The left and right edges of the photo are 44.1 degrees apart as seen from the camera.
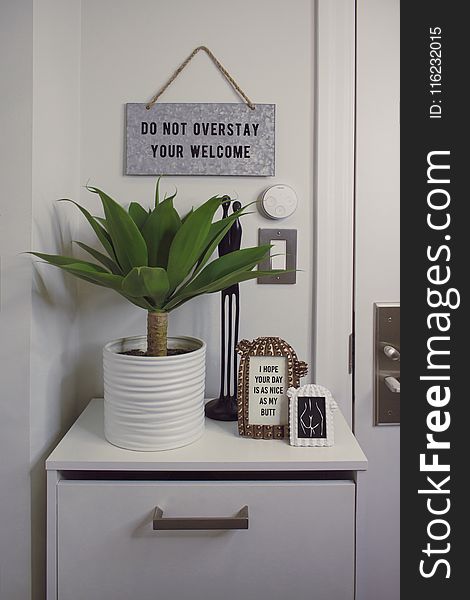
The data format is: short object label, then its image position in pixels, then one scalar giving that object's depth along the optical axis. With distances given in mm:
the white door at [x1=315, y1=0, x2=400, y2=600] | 1323
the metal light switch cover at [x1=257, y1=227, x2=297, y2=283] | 1337
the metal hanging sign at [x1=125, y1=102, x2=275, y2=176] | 1314
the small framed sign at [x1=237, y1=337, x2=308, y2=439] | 1113
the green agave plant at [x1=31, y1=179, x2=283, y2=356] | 1018
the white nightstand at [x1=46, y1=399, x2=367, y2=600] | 995
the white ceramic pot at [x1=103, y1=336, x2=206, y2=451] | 1025
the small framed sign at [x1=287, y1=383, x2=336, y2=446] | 1076
